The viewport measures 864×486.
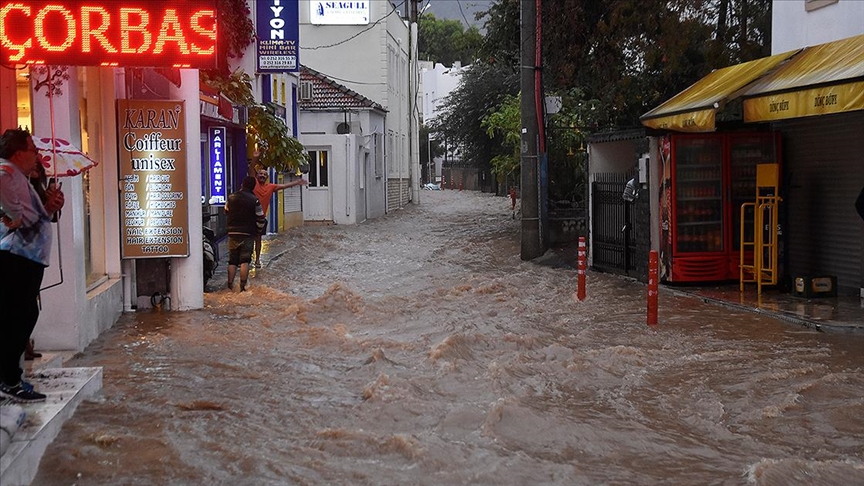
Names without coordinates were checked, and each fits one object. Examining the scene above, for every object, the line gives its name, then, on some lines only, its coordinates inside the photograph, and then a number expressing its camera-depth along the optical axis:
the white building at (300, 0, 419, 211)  40.94
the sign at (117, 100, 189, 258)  12.47
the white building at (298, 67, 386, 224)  33.12
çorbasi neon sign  8.64
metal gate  17.42
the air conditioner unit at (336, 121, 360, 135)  34.06
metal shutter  14.40
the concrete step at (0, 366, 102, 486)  5.71
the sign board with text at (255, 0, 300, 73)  22.52
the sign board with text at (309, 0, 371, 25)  40.75
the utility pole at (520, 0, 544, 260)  20.39
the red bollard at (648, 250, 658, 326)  11.91
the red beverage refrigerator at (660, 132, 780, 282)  15.44
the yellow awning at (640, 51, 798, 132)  13.88
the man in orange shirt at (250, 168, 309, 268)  18.52
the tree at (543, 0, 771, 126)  20.00
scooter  15.09
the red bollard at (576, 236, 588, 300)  14.07
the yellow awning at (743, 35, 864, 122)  11.52
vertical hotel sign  20.33
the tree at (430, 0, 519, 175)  44.69
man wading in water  15.40
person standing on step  6.52
